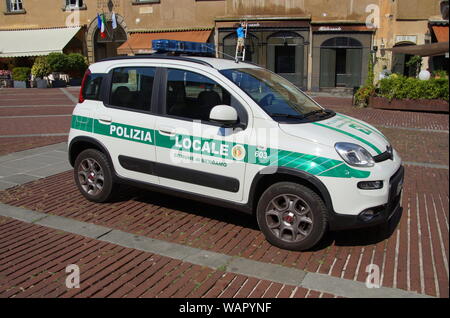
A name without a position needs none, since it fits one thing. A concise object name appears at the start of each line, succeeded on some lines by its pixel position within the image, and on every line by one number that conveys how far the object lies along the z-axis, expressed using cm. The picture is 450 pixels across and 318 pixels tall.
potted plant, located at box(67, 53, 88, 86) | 2861
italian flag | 2902
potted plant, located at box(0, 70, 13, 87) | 2785
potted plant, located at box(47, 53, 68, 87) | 2769
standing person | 2561
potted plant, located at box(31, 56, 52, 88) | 2689
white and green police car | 414
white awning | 2986
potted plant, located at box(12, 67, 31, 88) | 2766
